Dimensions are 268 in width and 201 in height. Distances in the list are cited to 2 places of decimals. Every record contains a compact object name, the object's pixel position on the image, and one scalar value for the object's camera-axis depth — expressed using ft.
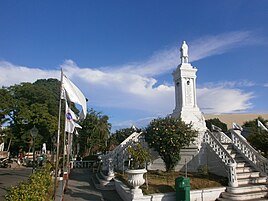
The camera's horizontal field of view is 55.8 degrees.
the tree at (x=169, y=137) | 39.87
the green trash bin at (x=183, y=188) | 28.71
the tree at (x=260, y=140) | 41.79
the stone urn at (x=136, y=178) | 29.27
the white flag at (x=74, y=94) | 27.11
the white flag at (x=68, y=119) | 33.88
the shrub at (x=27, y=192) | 15.43
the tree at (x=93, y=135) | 100.53
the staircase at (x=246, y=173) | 32.19
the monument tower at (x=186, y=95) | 50.14
